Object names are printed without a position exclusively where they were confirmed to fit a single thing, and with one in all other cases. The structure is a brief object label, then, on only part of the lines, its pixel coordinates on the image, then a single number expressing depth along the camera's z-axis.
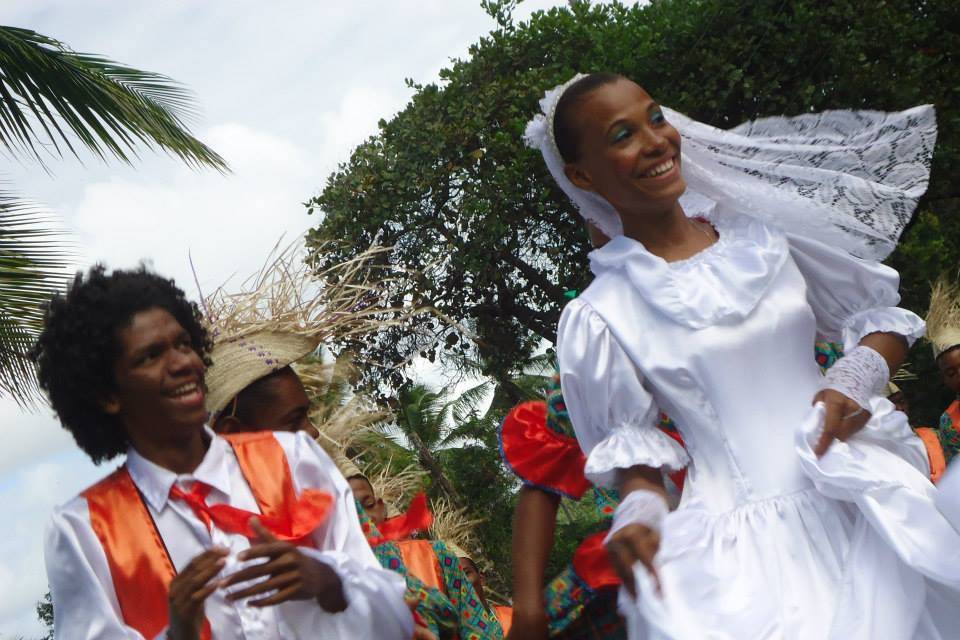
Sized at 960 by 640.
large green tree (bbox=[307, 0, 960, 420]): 10.27
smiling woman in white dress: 2.64
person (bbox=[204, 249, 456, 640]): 4.03
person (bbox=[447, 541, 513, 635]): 5.68
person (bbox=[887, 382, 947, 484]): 7.23
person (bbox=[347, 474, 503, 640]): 4.43
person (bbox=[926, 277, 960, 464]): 8.39
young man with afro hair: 2.86
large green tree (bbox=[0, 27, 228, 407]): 7.12
